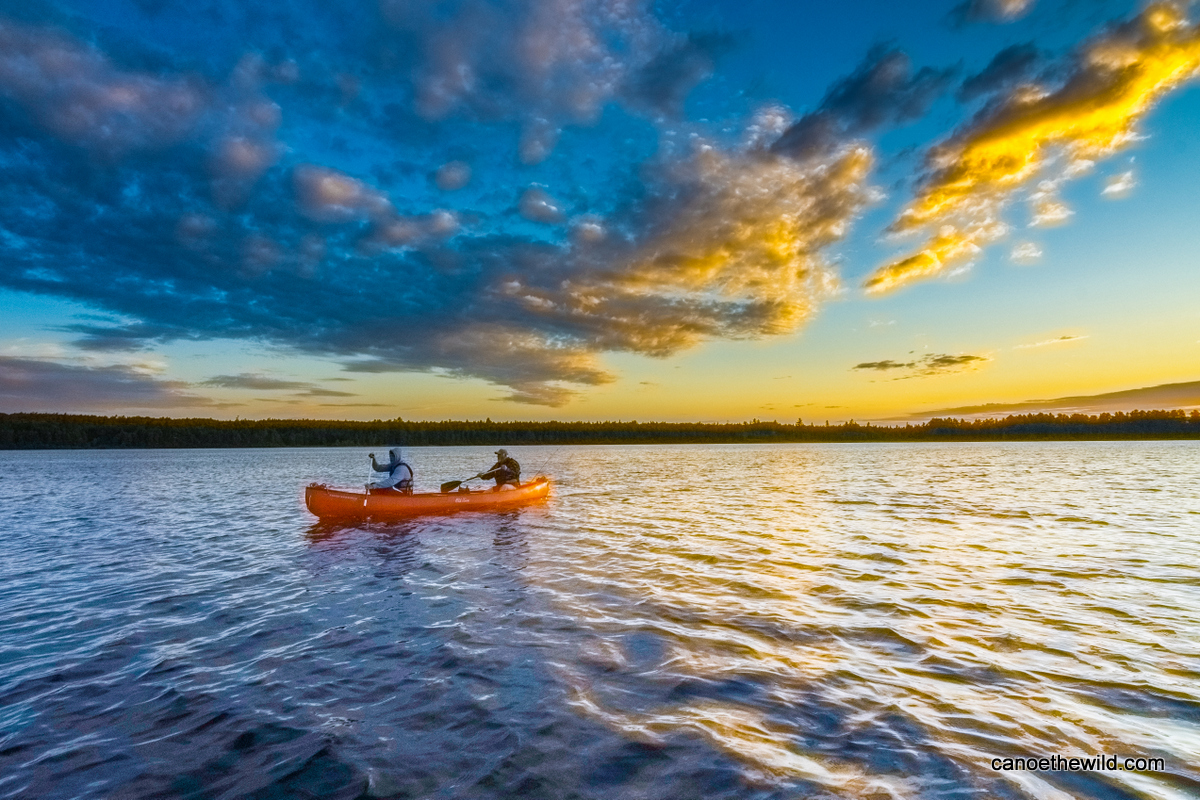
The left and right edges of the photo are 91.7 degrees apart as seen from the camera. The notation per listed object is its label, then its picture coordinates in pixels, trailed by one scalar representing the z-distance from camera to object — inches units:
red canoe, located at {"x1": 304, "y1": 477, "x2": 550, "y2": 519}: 836.6
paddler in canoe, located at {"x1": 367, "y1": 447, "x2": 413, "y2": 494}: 914.1
